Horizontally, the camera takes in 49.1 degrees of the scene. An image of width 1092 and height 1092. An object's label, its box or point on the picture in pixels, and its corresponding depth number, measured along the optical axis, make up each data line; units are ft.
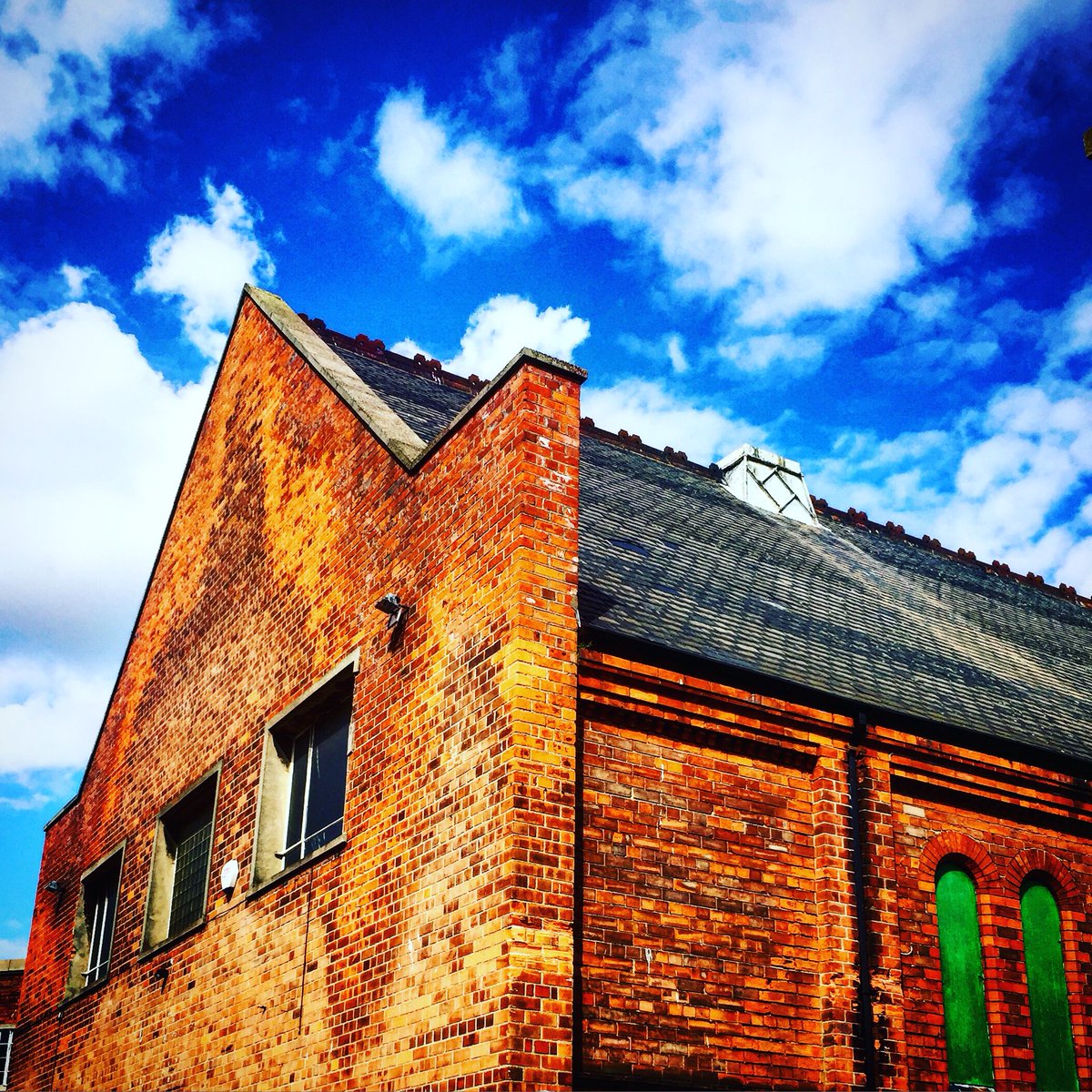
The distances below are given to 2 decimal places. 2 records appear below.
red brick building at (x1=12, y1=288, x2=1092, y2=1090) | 24.89
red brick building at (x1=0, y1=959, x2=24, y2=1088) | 82.07
